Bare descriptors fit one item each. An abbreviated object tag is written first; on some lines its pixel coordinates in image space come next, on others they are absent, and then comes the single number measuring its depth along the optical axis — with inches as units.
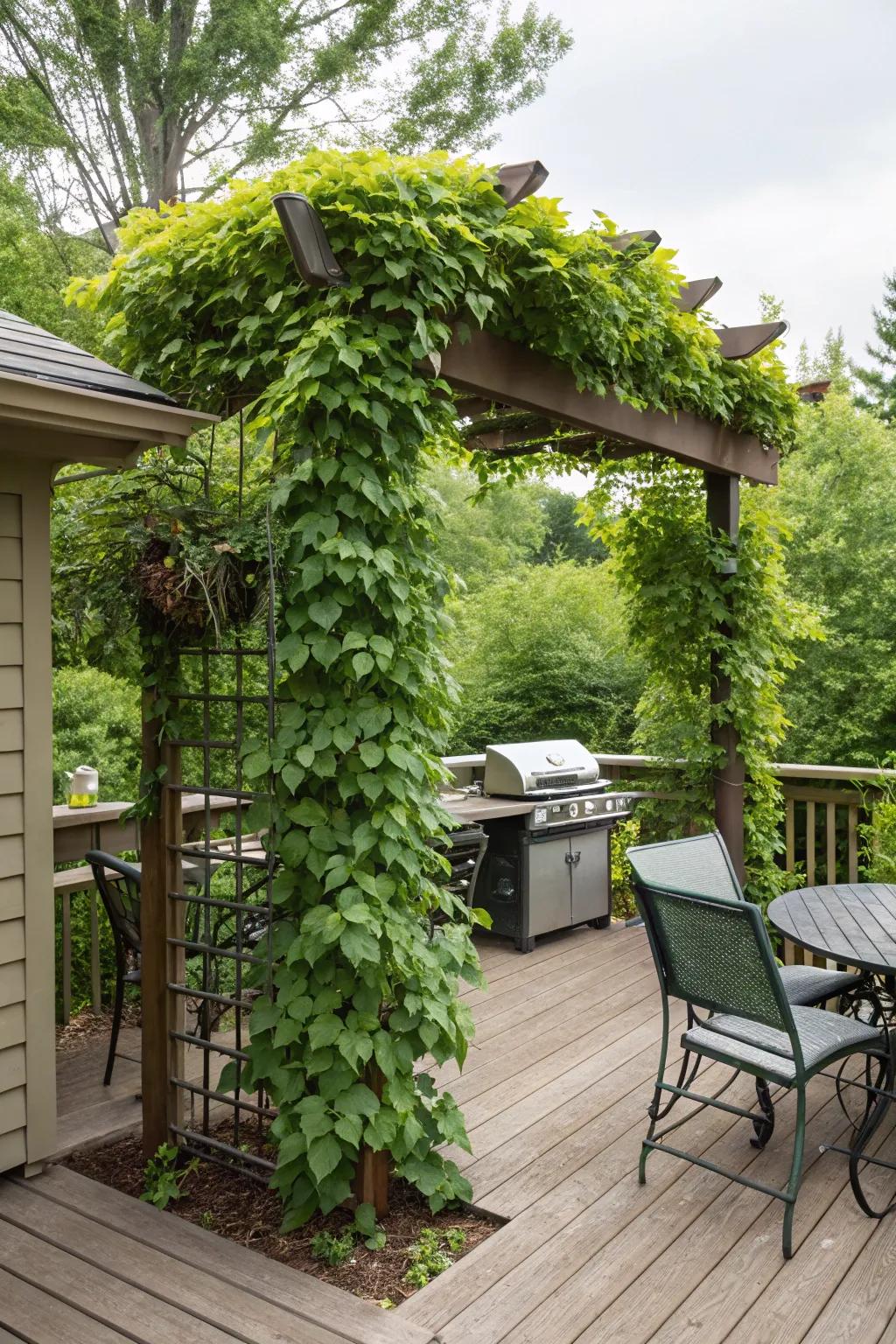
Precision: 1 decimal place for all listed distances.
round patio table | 102.8
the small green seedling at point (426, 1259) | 91.9
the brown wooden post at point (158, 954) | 113.1
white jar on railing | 161.6
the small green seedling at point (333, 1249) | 94.0
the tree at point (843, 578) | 390.0
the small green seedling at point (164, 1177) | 104.0
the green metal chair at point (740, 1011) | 96.5
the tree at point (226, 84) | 395.9
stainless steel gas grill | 194.2
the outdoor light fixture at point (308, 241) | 92.4
